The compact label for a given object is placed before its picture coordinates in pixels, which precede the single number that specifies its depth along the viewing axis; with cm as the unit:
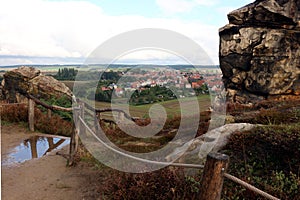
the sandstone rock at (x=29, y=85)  1795
